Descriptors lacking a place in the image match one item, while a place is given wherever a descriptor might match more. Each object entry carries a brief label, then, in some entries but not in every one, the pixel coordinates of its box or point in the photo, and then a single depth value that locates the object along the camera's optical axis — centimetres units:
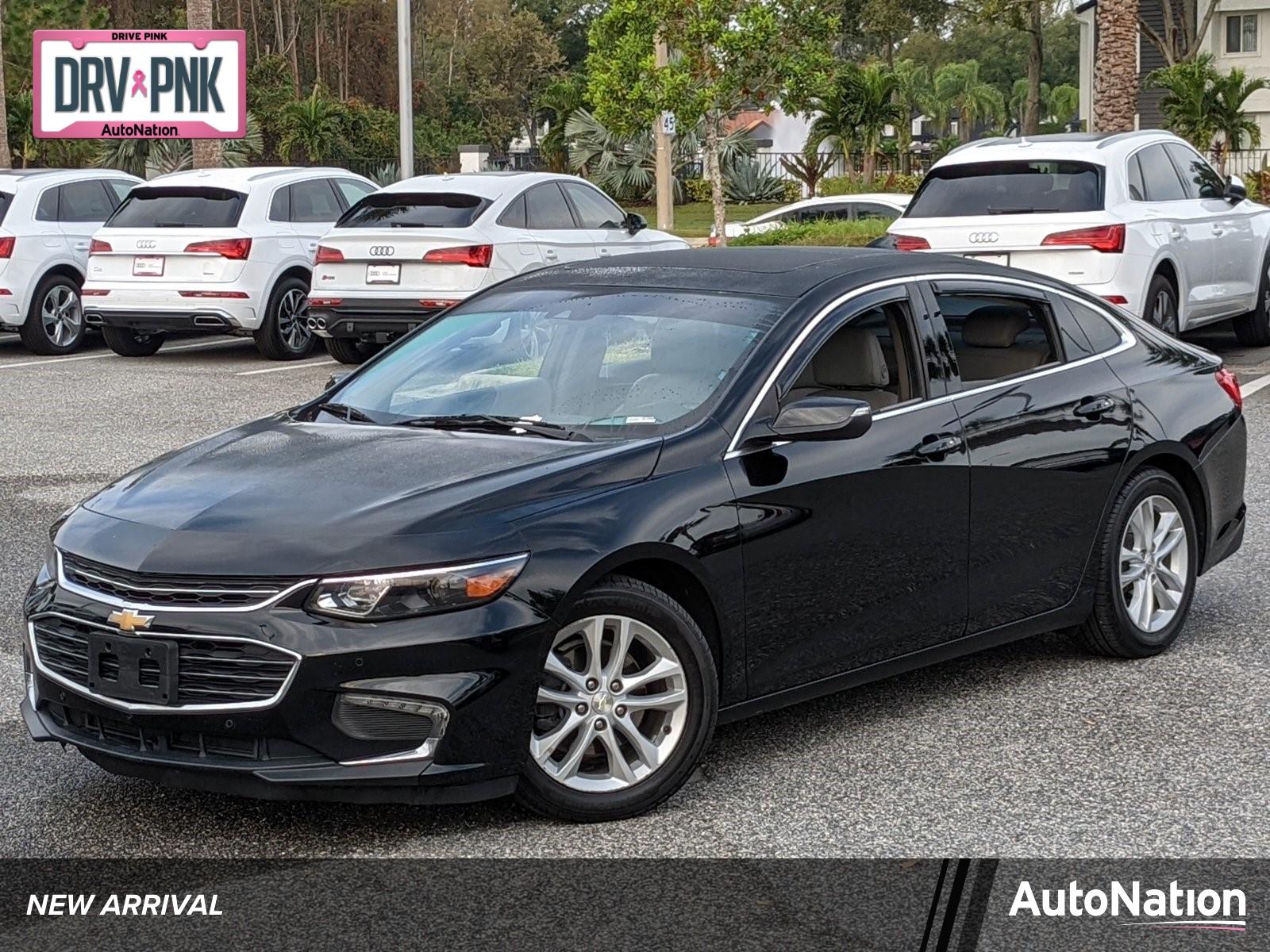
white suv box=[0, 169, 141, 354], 1831
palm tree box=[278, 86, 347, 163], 5150
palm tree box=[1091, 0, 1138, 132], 2347
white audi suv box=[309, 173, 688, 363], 1609
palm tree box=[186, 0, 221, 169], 3028
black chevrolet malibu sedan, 475
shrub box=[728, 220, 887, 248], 2434
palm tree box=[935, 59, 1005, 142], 8456
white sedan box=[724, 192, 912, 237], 2633
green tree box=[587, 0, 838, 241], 2577
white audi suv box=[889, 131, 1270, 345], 1382
